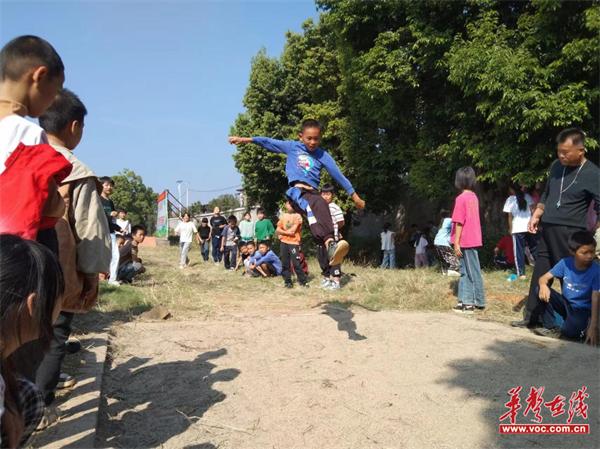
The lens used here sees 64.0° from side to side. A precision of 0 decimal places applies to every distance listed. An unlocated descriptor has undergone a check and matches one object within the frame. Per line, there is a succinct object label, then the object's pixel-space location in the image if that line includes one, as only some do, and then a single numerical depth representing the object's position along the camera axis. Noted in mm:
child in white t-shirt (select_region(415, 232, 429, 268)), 13180
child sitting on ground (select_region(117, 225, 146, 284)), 8930
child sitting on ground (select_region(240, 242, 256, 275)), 12641
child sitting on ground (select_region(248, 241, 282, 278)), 10508
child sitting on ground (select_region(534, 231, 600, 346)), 4594
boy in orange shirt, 8789
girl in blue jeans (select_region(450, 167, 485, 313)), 6230
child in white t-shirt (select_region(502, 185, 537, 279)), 8359
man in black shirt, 4828
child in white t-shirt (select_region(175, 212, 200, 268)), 13664
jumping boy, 4840
